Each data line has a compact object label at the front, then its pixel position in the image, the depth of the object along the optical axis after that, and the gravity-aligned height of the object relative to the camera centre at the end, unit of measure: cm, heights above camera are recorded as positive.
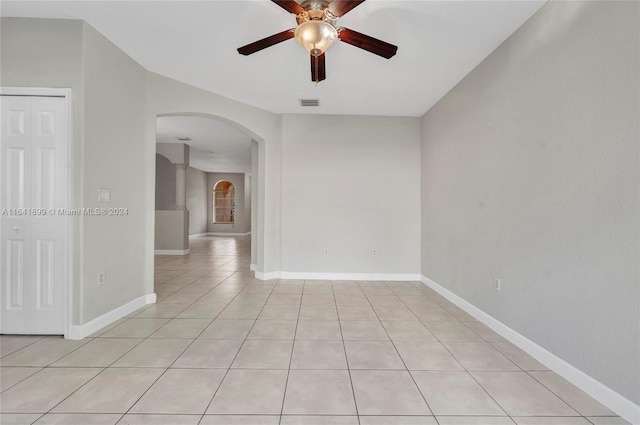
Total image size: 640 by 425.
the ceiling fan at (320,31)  187 +131
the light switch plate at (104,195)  275 +16
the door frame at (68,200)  253 +10
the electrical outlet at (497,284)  271 -70
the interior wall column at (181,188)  753 +63
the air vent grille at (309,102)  414 +165
